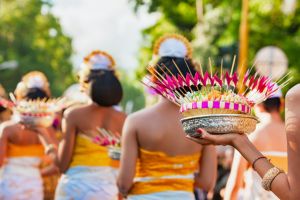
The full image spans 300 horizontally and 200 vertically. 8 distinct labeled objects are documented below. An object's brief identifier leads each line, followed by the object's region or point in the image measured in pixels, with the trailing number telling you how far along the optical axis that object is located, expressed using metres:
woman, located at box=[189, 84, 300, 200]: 4.25
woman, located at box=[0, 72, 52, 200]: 10.25
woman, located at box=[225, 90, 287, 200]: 8.06
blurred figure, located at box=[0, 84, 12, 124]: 12.09
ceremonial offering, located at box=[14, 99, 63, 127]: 8.70
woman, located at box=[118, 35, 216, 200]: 6.82
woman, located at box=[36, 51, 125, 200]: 8.81
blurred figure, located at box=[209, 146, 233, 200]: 17.09
